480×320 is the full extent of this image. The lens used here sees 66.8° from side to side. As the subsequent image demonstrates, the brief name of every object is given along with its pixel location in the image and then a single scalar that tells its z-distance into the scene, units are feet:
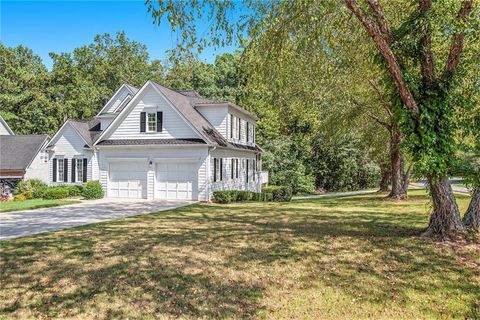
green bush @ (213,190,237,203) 66.74
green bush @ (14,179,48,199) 91.25
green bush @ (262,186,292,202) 89.28
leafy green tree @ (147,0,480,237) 25.99
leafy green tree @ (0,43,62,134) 139.23
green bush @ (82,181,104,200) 71.05
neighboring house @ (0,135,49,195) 98.94
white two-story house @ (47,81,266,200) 68.18
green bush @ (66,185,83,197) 80.08
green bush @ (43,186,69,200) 74.95
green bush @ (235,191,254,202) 71.87
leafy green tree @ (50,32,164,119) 146.92
